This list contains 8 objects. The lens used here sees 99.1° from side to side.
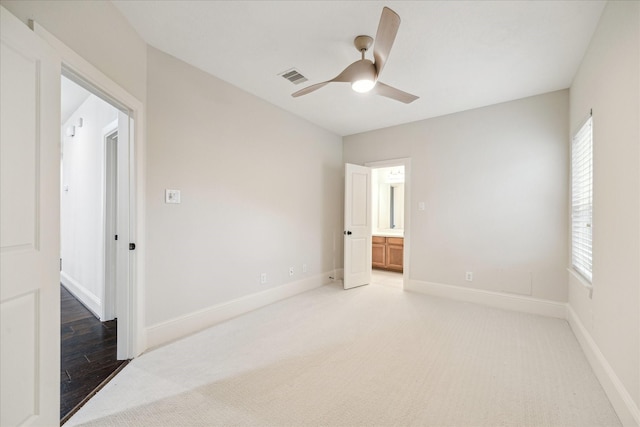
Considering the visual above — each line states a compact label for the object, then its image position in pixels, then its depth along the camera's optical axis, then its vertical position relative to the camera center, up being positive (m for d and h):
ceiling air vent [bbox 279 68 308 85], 2.85 +1.44
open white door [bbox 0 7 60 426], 1.16 -0.10
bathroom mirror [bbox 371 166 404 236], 6.43 +0.23
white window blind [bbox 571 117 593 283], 2.46 +0.13
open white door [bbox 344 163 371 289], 4.48 -0.27
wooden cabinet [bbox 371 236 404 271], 5.69 -0.90
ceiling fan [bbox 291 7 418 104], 1.67 +1.12
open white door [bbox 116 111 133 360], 2.27 -0.33
